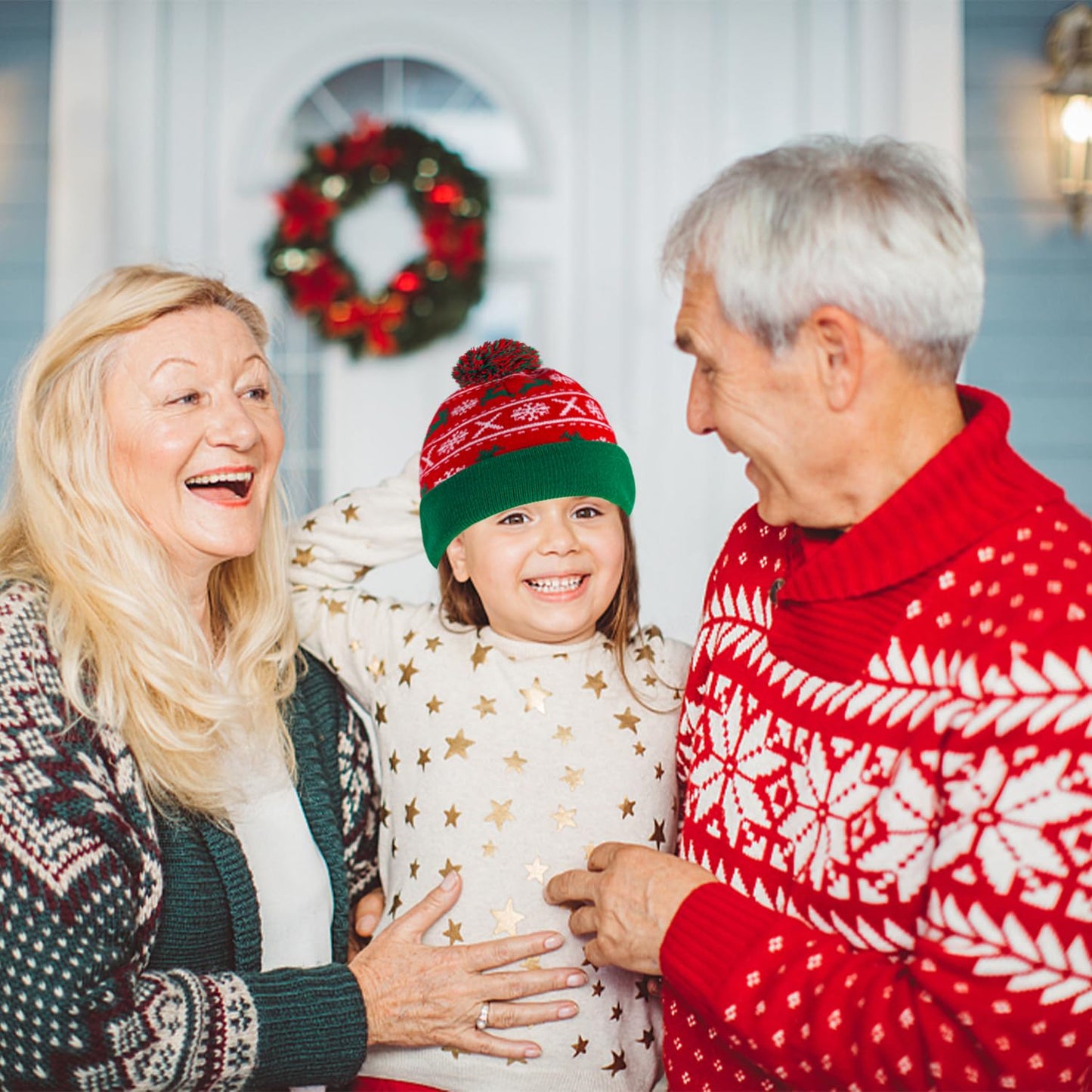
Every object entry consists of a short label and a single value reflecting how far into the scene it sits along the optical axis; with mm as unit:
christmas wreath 3719
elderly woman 1459
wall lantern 3656
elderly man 1179
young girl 1797
